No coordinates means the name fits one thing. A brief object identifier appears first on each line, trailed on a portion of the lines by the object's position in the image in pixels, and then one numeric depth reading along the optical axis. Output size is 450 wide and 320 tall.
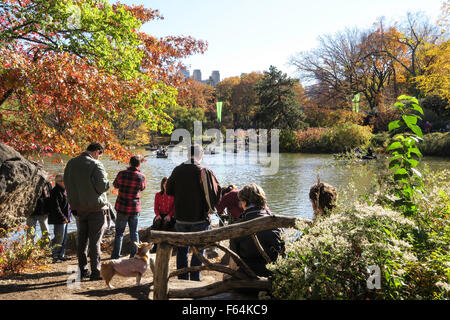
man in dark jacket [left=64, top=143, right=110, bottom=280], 4.80
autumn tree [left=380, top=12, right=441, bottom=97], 30.83
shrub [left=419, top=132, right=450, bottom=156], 25.97
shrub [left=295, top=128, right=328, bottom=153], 36.50
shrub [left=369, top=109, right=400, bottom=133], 35.34
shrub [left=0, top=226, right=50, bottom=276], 5.35
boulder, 5.19
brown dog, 4.61
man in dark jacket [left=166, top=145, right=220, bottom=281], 4.53
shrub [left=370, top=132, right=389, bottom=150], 30.56
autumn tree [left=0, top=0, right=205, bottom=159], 6.19
